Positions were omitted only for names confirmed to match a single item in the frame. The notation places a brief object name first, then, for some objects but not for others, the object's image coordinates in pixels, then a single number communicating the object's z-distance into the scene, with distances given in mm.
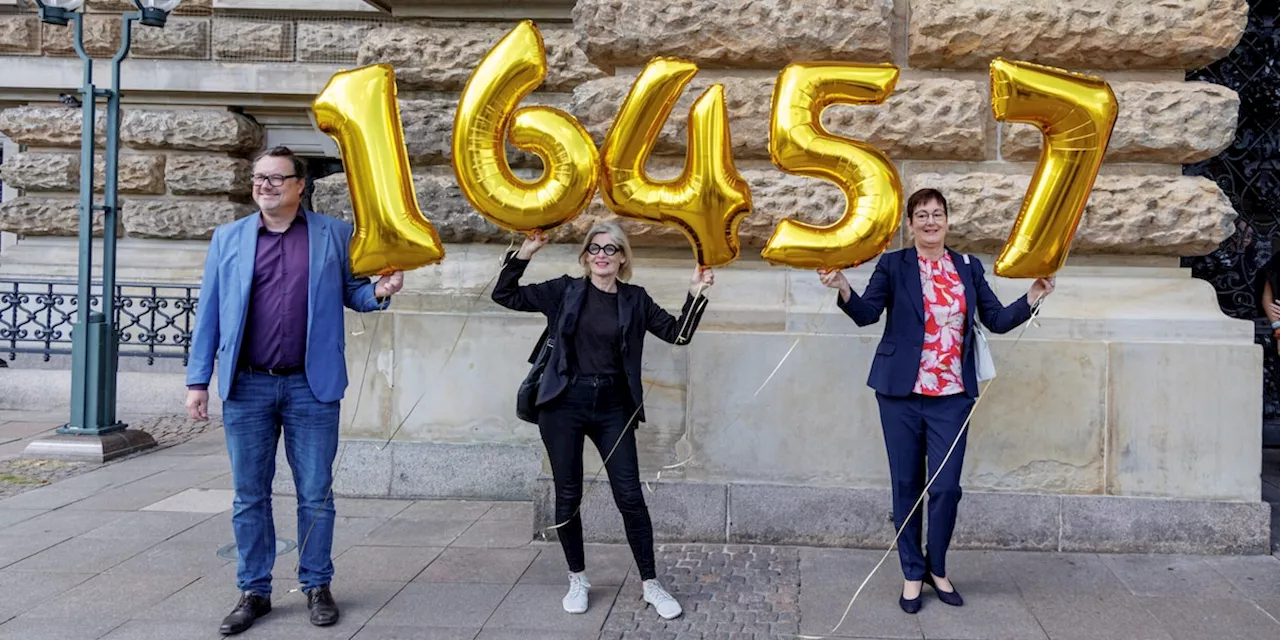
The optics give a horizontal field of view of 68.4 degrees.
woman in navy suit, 3797
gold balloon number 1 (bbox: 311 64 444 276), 3672
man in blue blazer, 3592
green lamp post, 7102
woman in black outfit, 3691
